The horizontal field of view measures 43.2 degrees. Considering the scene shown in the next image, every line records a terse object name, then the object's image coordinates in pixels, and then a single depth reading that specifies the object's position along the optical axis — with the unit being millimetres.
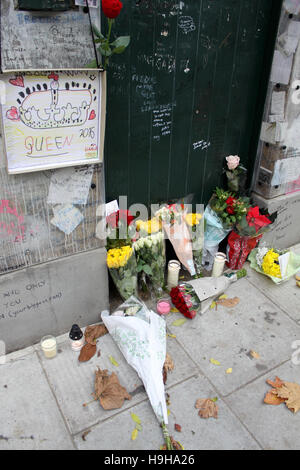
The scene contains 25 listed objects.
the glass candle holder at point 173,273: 3681
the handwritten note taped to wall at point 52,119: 2285
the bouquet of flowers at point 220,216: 3783
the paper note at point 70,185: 2658
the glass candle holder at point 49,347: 2947
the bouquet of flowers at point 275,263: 3916
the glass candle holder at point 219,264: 3867
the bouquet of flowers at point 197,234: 3734
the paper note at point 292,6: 3289
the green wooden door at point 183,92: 2938
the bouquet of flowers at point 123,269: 3172
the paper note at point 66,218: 2768
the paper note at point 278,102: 3629
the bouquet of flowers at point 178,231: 3600
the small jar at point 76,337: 3016
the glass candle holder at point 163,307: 3426
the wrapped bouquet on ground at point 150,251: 3426
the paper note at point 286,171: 3928
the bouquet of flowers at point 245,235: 3745
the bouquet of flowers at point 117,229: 3229
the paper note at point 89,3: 2238
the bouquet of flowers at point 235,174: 3848
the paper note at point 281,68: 3465
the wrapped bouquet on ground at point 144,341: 2662
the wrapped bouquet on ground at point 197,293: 3438
